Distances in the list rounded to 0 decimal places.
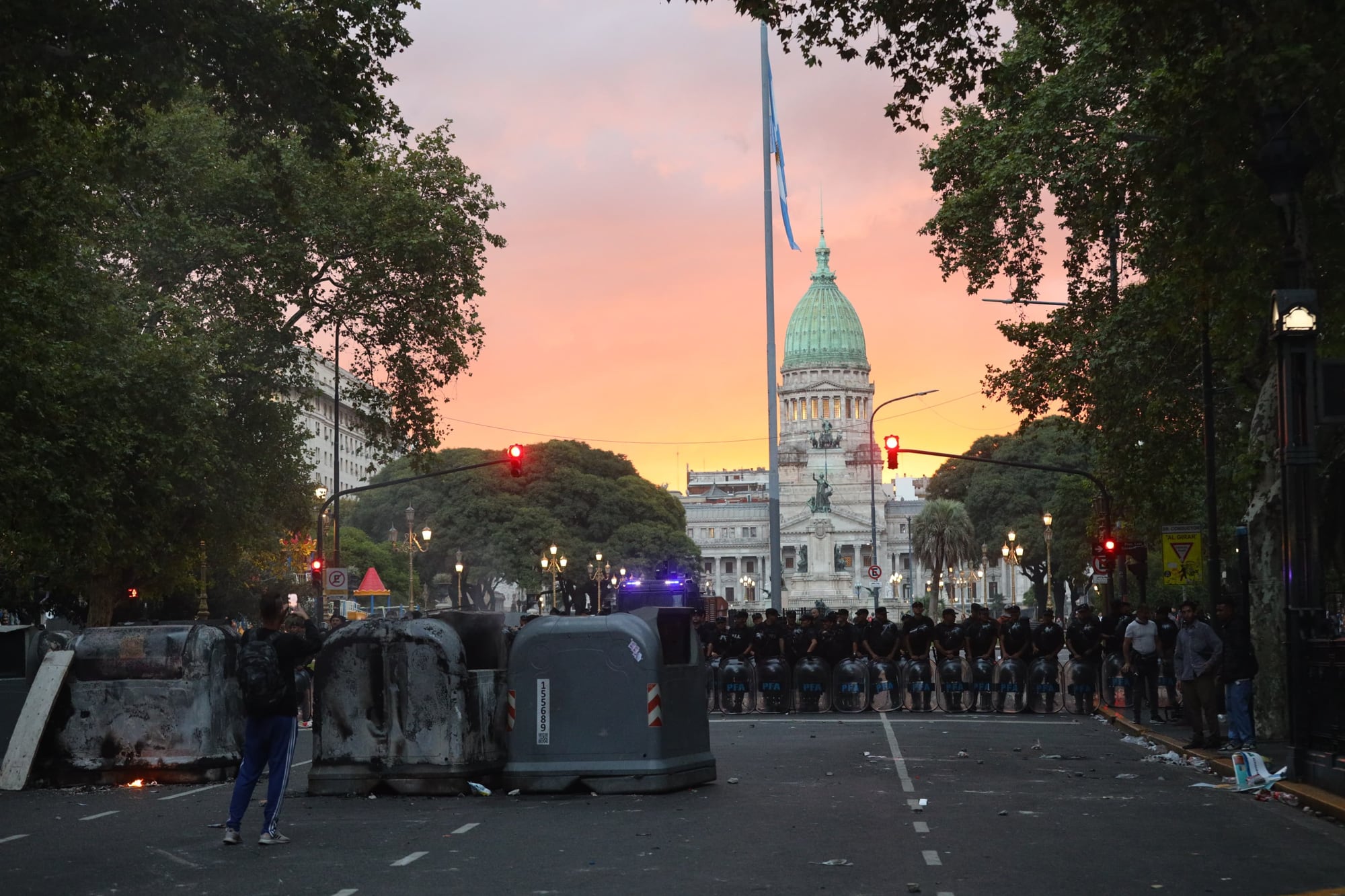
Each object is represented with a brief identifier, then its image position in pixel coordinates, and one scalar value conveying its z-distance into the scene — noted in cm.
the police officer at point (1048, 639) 2881
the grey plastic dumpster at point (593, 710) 1627
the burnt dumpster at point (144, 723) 1747
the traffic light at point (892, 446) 4433
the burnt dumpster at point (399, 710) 1616
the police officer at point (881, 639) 3011
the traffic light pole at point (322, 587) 4117
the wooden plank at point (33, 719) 1723
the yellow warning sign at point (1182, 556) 2680
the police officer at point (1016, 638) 2919
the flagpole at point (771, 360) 4038
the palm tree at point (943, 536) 10875
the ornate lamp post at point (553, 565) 8962
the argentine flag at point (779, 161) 4378
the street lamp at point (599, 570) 9656
